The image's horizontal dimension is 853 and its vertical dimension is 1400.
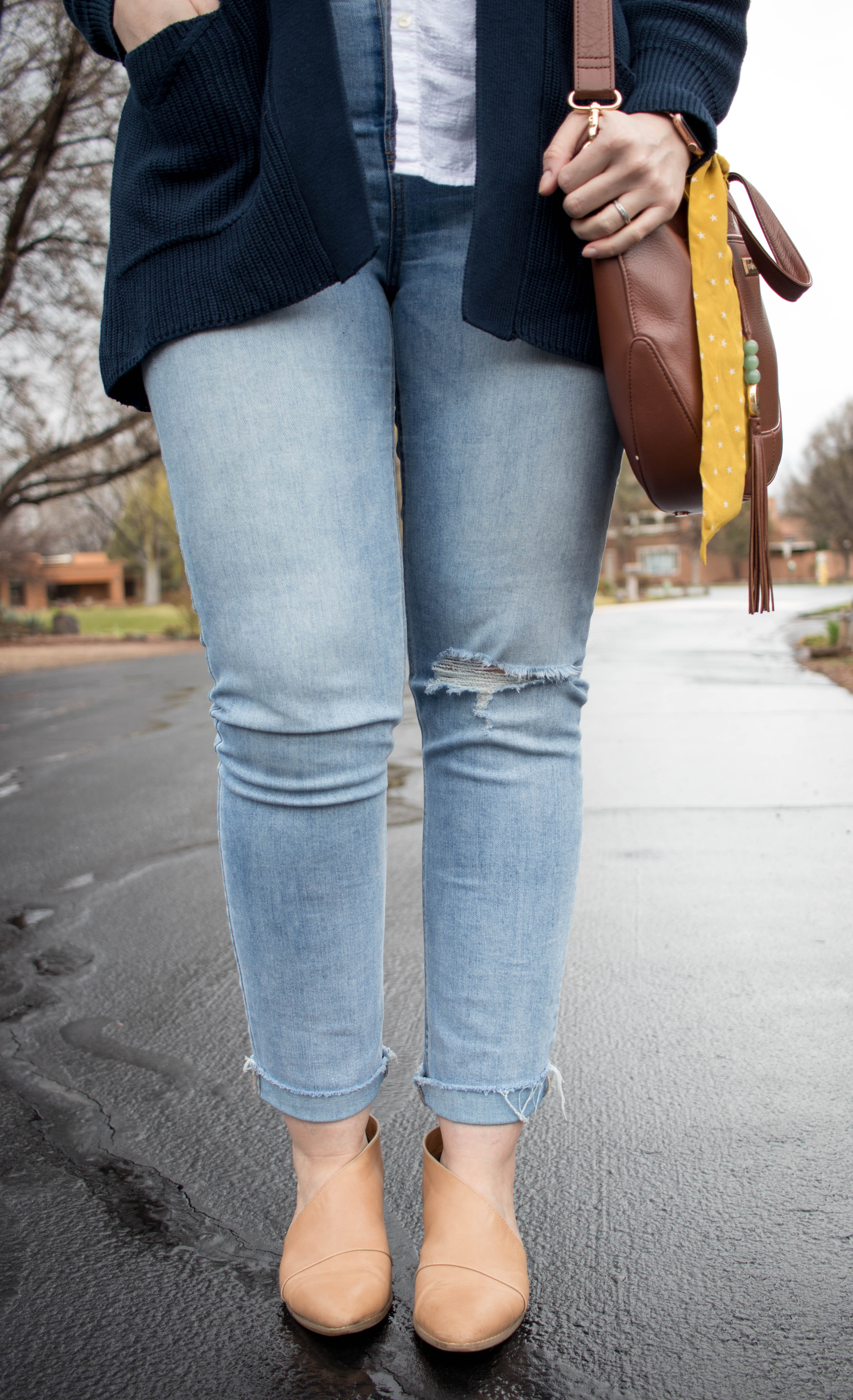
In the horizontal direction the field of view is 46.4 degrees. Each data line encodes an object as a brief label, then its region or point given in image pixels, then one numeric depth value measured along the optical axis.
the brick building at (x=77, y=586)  58.94
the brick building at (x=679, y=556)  54.03
